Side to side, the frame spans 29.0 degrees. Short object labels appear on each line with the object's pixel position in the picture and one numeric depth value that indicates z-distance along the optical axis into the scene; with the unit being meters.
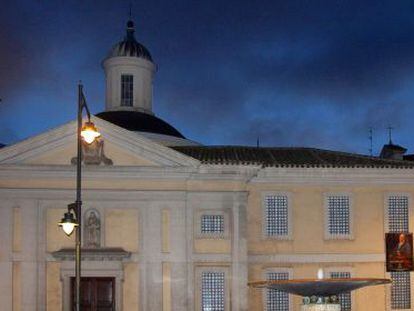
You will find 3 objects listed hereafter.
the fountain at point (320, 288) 19.34
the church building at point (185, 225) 28.06
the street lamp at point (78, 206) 18.00
